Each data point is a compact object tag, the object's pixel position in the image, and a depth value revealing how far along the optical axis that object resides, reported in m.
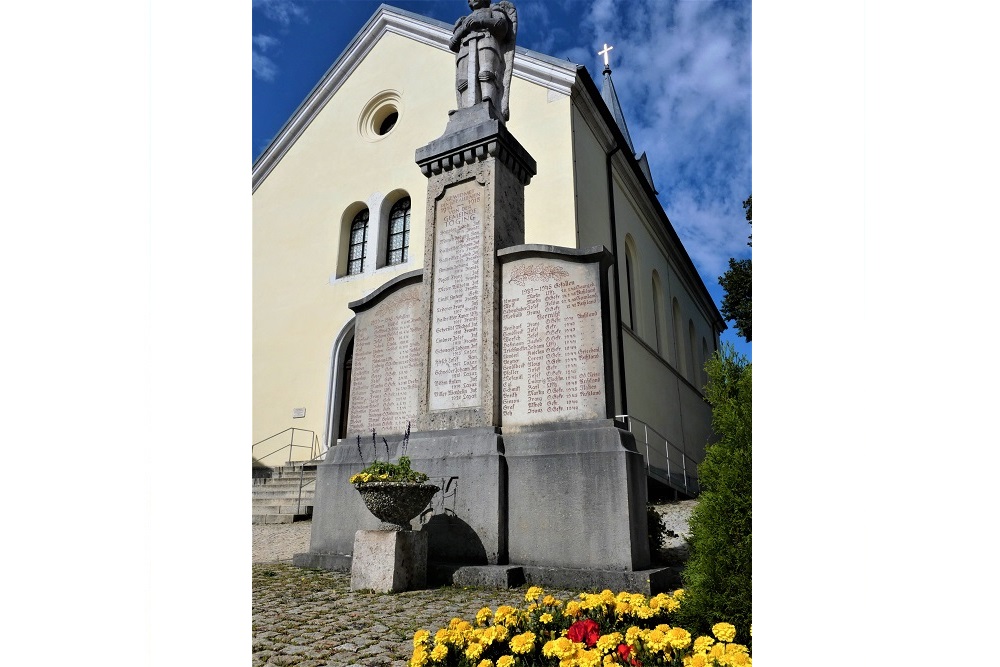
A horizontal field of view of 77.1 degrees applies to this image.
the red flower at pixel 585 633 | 2.17
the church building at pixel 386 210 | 10.91
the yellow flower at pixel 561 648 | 1.99
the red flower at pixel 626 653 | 1.97
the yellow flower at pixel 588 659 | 1.91
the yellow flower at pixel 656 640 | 1.98
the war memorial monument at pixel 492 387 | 4.18
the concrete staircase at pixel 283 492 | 8.02
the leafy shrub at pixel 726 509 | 2.05
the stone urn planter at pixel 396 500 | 3.97
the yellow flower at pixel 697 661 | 1.82
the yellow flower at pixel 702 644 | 1.91
